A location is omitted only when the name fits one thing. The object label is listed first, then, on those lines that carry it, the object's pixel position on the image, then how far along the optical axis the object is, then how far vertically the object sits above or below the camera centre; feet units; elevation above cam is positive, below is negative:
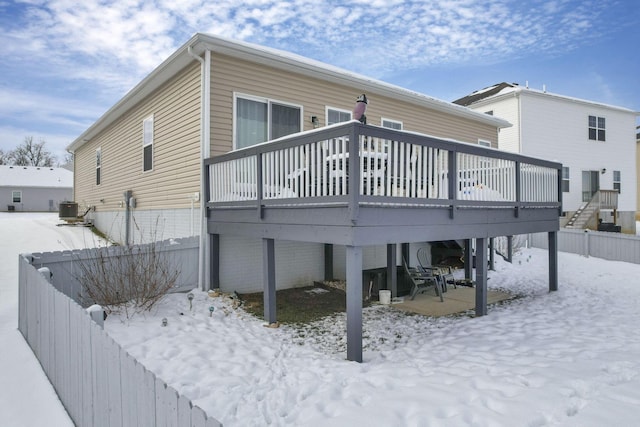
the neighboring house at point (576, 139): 56.65 +11.64
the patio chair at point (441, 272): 28.50 -4.82
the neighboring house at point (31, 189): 108.47 +7.41
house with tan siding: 16.34 +2.12
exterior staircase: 59.21 +0.96
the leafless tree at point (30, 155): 151.94 +23.94
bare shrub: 20.03 -3.47
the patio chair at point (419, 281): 26.68 -4.81
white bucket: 25.62 -5.58
